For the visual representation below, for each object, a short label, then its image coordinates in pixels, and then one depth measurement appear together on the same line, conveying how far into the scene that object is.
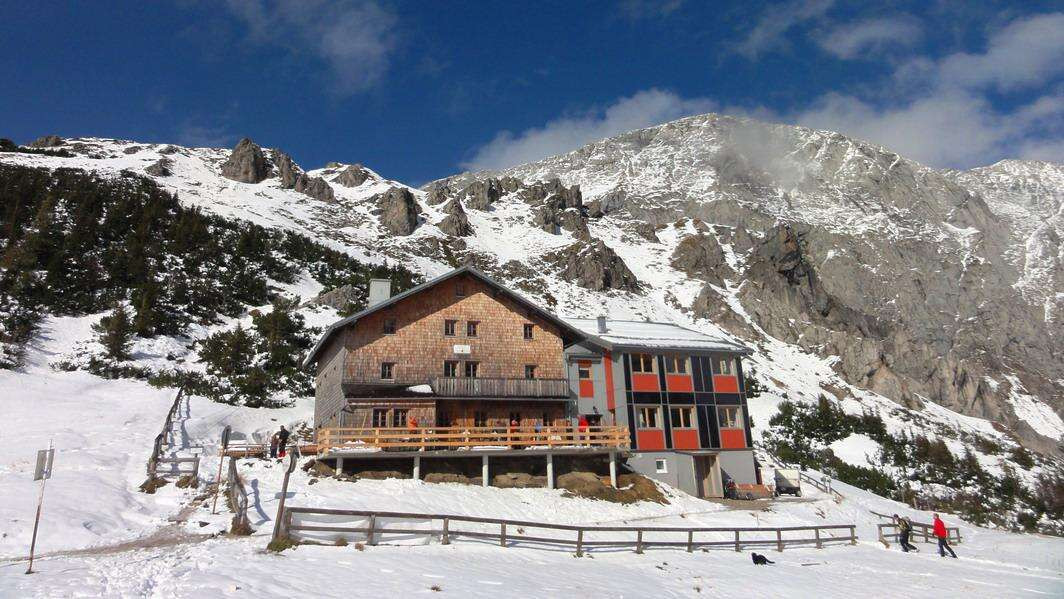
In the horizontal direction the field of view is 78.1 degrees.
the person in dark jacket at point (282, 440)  26.73
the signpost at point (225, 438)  21.94
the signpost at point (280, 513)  16.02
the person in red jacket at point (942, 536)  26.84
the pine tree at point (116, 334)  43.19
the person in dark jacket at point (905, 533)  27.44
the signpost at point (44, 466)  14.05
